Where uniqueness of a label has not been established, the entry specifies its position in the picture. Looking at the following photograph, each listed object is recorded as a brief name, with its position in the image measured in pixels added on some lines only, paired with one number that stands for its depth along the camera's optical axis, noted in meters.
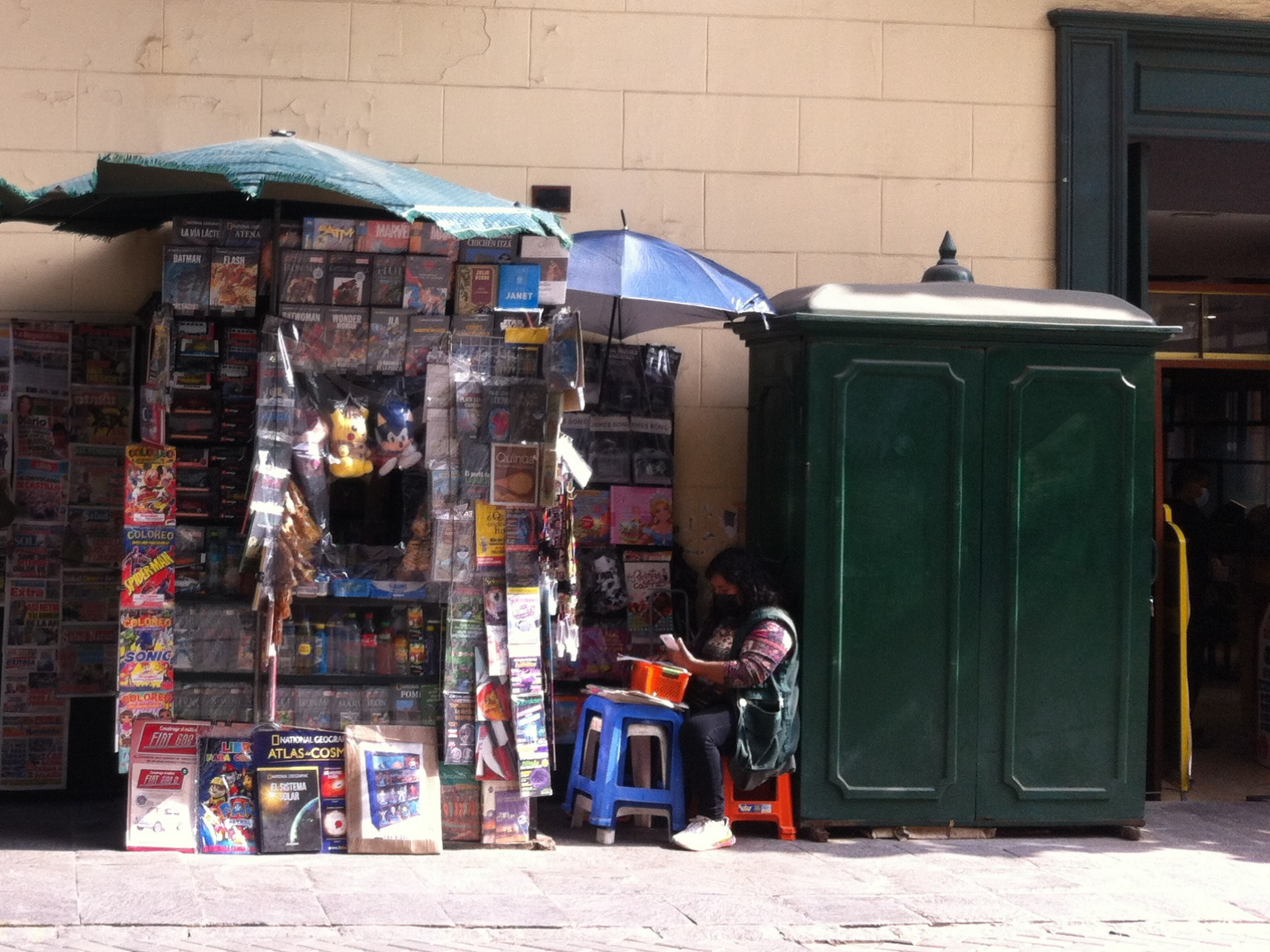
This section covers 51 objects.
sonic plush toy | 5.99
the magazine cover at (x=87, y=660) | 6.79
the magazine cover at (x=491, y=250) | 5.98
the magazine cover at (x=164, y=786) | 5.74
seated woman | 6.11
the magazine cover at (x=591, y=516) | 7.11
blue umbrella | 6.25
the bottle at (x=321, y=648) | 6.03
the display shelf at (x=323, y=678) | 5.93
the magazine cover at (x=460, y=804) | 5.99
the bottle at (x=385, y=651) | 6.06
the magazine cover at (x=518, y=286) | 5.94
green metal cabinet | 6.30
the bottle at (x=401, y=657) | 6.06
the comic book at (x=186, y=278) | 5.80
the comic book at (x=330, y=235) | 5.86
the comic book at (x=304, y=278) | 5.89
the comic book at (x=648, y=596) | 7.12
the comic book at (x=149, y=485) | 5.88
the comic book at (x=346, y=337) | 5.92
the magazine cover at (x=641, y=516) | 7.12
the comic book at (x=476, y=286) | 5.99
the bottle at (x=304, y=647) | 6.01
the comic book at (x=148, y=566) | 5.84
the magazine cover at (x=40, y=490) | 6.75
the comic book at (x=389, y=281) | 5.96
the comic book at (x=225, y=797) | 5.77
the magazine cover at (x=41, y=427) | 6.73
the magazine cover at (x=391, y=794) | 5.84
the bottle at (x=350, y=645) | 6.05
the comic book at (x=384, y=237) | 5.93
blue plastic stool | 6.19
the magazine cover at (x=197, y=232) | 5.84
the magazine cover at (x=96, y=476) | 6.79
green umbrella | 5.35
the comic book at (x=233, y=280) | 5.83
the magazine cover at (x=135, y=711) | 5.79
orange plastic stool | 6.34
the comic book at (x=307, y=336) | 5.89
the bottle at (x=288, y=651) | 5.99
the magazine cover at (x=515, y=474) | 5.98
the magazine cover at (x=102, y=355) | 6.81
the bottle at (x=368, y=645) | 6.05
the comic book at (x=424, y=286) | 5.95
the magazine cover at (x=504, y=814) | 6.00
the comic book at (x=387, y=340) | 5.95
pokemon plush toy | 5.91
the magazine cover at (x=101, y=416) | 6.80
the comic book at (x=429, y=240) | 5.96
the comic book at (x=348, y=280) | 5.92
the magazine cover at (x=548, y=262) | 5.94
